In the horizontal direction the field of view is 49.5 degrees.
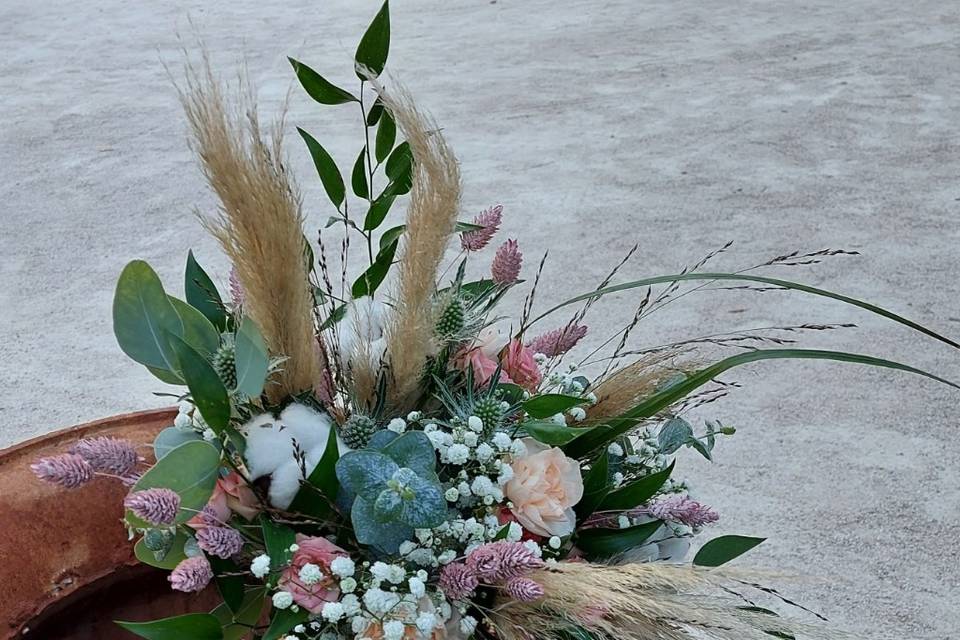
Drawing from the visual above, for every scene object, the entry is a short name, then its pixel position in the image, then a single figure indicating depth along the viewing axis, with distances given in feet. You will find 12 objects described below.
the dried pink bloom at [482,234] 2.49
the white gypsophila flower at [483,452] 2.05
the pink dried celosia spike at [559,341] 2.63
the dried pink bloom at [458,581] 1.91
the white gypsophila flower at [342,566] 1.90
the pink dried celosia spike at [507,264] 2.46
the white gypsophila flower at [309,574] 1.87
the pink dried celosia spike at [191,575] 1.81
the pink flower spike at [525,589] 1.80
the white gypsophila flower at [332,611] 1.87
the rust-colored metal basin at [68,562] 2.50
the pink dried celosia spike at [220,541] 1.88
